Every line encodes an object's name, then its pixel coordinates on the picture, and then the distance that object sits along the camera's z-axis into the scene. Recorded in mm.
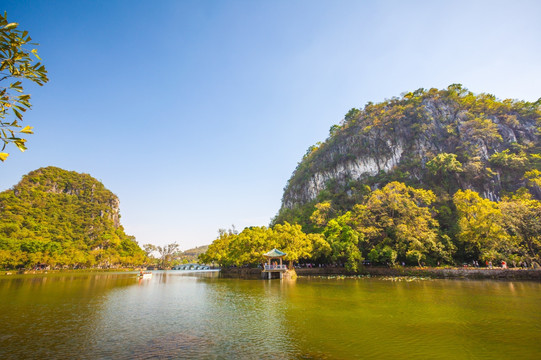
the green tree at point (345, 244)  38781
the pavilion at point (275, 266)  38406
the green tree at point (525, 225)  28766
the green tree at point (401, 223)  35469
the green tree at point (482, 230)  30562
